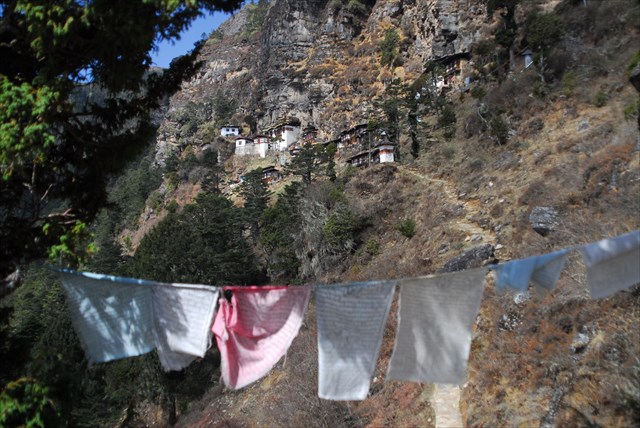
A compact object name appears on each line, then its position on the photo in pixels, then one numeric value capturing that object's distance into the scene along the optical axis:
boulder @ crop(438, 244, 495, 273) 15.21
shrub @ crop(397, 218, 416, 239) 23.34
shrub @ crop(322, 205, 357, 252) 26.33
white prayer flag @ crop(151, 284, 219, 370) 4.74
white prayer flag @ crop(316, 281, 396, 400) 4.75
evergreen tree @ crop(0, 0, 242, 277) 4.77
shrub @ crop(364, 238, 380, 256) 25.05
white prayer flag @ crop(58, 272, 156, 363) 4.77
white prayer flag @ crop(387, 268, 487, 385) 4.81
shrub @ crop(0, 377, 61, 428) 4.51
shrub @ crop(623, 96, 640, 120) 15.77
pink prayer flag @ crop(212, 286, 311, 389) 4.88
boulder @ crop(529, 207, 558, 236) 14.00
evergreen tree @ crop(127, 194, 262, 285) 26.44
